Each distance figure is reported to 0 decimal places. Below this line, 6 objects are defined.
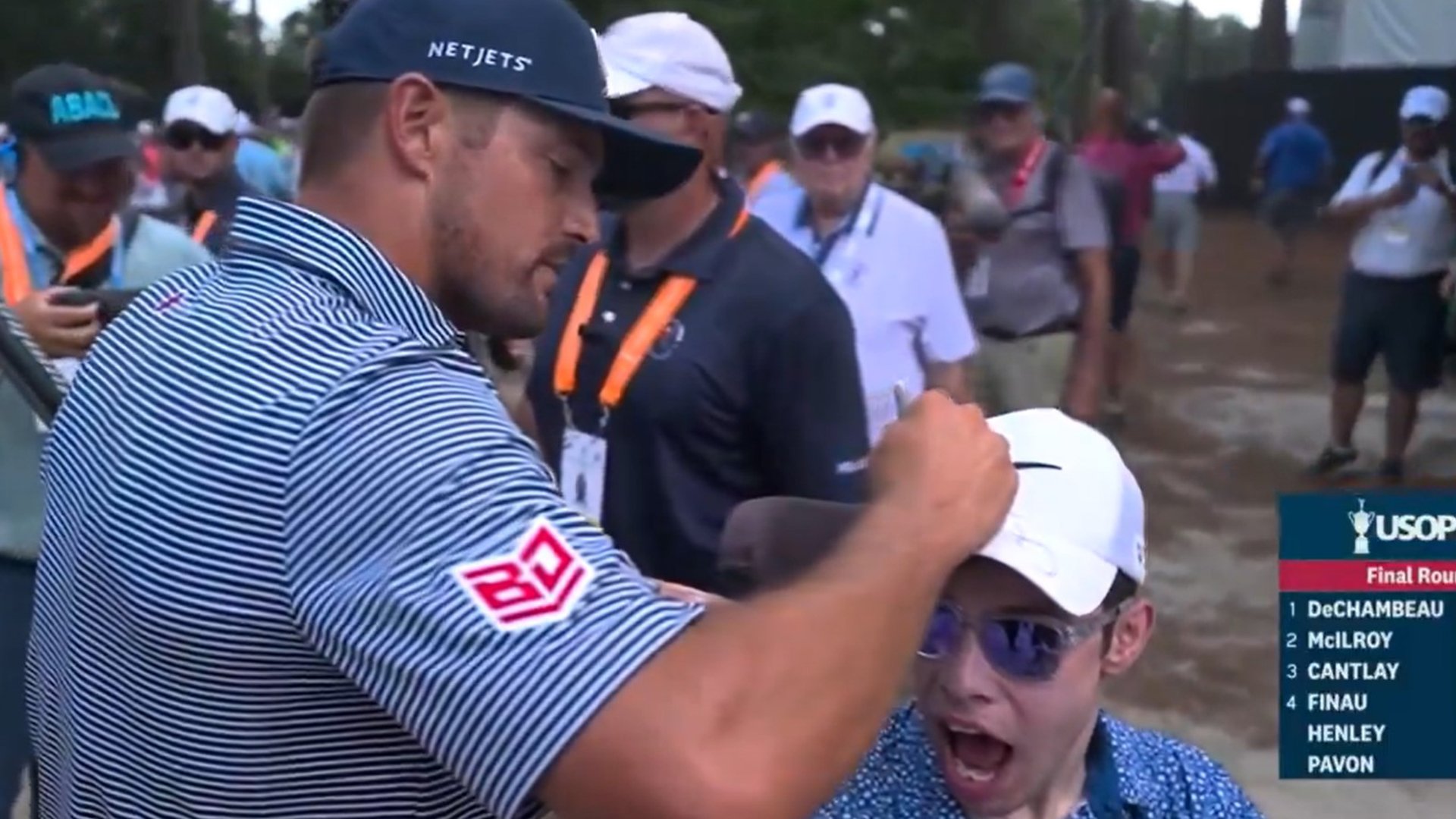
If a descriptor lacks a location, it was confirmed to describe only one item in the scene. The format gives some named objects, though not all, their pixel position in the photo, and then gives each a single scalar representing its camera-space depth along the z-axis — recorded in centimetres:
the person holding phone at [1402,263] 912
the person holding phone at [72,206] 412
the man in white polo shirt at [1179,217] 1641
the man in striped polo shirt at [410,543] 152
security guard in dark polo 341
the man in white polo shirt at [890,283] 486
